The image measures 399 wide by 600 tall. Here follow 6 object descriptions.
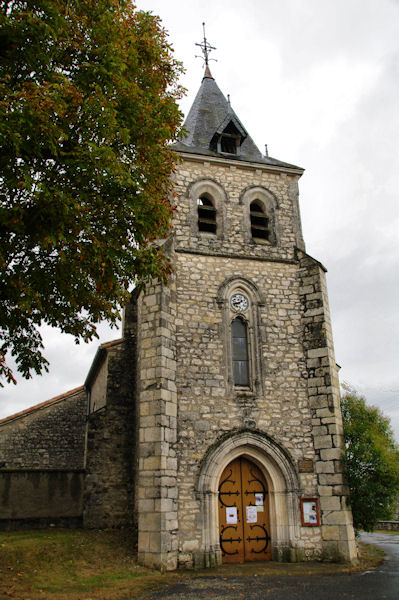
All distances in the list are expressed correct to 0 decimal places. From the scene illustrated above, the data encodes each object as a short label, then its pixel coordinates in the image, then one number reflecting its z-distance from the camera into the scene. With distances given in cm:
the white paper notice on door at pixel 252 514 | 1146
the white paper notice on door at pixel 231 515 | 1134
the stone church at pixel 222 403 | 1087
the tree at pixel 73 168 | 697
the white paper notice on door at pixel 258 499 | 1162
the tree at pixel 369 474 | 1119
